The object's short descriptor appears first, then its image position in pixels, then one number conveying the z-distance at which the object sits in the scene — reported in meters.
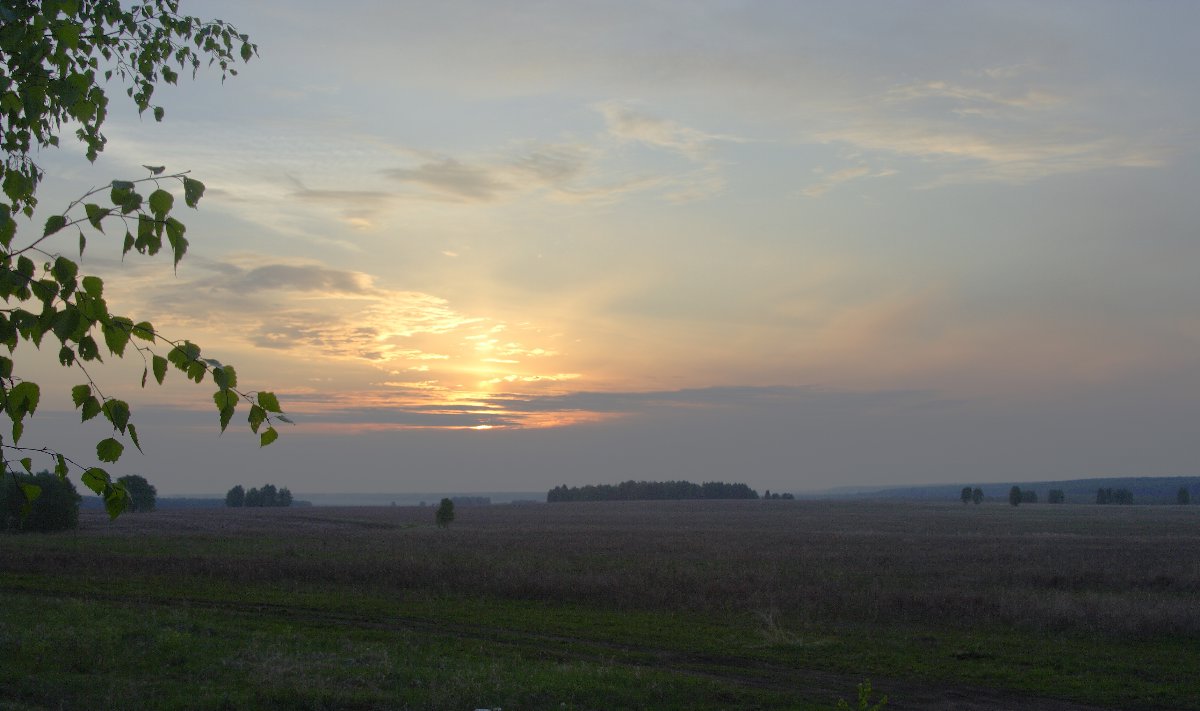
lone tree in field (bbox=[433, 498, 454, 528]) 77.88
